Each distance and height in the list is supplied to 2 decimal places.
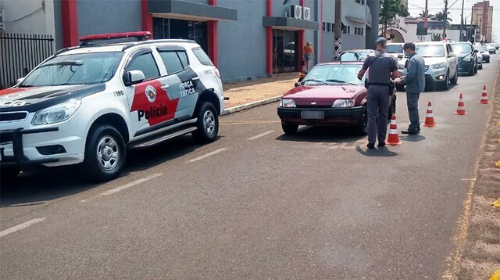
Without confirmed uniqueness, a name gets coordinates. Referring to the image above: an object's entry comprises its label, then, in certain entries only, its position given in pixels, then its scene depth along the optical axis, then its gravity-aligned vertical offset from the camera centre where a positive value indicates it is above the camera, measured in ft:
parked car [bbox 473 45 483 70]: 124.07 -1.01
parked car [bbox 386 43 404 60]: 97.76 +1.63
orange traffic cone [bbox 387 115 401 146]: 33.99 -4.63
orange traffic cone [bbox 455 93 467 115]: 47.26 -4.30
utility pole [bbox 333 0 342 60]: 83.46 +4.20
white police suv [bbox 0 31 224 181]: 24.04 -2.08
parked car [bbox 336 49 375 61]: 69.77 +0.37
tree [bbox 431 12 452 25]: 439.26 +31.45
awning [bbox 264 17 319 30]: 95.91 +6.04
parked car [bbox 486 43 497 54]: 276.86 +3.38
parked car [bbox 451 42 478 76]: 98.53 +0.00
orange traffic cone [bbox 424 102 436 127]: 40.75 -4.36
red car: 35.01 -2.74
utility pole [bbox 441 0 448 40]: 213.25 +18.78
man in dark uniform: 32.12 -1.40
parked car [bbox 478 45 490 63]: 162.30 +0.22
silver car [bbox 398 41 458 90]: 69.76 -0.72
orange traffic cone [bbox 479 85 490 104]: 56.18 -4.08
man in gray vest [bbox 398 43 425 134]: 36.73 -1.50
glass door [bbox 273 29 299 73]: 103.91 +1.38
